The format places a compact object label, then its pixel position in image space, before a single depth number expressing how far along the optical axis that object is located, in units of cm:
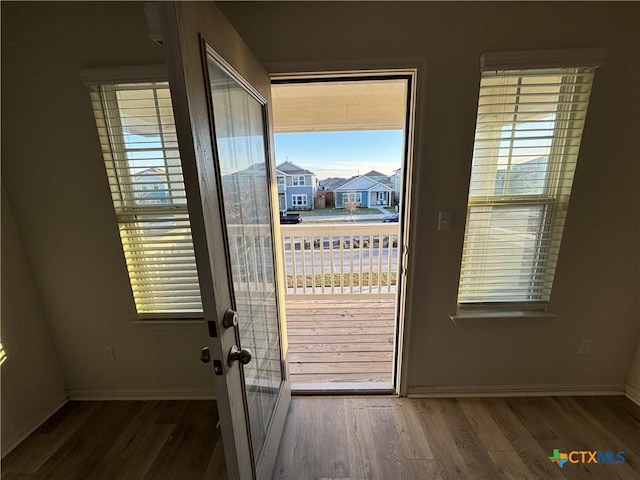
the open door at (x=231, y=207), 70
